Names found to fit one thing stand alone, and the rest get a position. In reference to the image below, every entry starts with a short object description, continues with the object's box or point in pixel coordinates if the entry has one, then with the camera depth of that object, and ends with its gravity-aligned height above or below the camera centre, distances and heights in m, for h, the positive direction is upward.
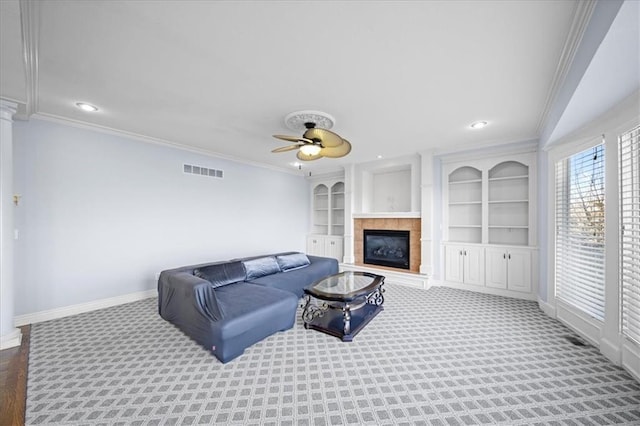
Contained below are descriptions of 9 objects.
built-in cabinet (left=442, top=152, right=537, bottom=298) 4.02 -0.21
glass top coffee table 2.78 -1.20
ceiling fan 2.74 +0.79
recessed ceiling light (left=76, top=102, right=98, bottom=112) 2.83 +1.25
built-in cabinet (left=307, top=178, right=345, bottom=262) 6.50 -0.19
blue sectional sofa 2.29 -0.98
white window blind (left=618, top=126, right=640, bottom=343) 2.07 -0.17
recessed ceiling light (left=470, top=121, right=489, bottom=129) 3.33 +1.21
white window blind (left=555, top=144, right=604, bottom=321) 2.57 -0.23
